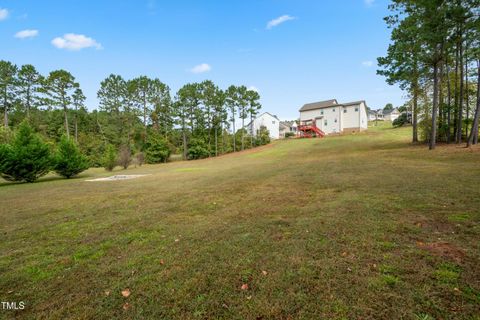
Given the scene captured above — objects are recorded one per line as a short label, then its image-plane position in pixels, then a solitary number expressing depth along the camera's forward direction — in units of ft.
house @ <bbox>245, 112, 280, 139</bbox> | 166.02
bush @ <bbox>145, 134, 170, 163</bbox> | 113.60
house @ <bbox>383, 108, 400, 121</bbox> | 237.94
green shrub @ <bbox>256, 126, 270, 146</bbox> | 136.70
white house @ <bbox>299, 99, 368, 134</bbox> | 129.80
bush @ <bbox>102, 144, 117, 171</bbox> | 80.29
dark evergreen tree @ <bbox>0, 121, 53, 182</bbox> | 49.96
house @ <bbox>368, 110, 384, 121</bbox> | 257.34
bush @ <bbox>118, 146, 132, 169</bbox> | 85.46
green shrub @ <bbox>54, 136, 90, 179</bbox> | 60.44
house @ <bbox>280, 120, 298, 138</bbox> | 191.86
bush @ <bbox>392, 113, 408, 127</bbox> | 142.41
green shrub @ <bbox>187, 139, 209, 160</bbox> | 118.32
